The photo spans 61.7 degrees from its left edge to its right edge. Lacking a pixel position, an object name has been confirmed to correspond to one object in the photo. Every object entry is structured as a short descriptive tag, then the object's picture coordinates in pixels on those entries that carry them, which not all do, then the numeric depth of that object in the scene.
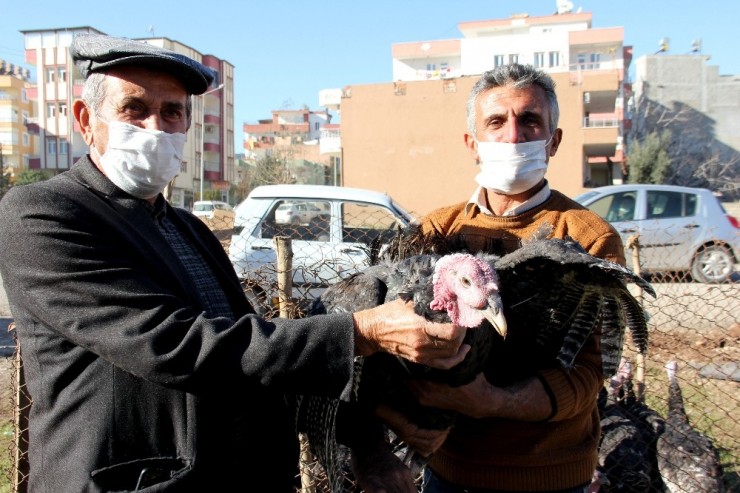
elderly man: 1.47
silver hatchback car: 8.73
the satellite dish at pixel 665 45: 47.38
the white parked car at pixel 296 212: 7.17
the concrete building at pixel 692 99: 42.75
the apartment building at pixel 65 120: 48.16
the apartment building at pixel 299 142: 46.78
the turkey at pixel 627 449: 3.74
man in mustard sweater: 1.98
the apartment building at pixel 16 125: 50.25
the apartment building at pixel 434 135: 26.39
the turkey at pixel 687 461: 3.63
